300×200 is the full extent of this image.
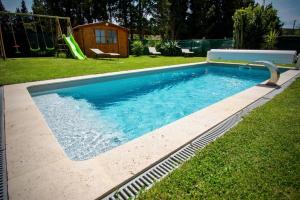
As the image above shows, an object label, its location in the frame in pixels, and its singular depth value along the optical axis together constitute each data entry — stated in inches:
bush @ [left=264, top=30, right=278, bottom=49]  672.3
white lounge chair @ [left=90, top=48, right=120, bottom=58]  606.9
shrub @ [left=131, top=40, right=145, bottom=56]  788.6
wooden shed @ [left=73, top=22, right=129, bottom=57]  643.5
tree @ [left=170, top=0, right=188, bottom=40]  1113.4
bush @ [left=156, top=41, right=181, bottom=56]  808.5
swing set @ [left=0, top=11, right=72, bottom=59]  505.9
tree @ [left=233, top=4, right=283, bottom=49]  693.9
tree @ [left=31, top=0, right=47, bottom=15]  1401.6
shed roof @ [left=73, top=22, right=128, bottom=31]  627.4
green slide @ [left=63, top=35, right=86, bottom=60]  563.9
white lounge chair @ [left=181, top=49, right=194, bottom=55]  827.4
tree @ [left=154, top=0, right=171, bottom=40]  1029.5
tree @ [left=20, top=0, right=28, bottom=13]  2230.6
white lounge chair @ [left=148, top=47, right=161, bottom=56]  848.8
